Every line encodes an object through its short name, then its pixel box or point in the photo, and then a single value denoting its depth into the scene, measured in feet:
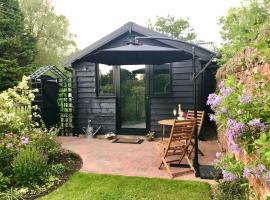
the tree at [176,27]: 61.76
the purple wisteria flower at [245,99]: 4.29
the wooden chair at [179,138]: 11.71
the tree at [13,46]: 39.20
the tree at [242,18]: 16.27
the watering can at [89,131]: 21.28
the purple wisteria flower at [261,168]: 3.92
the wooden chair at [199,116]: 15.24
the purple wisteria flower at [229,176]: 5.47
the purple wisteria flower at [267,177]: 3.71
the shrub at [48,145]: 13.28
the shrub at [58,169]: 11.99
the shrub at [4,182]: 10.45
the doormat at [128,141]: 19.10
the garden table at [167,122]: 14.85
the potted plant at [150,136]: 19.74
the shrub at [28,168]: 10.85
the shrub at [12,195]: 9.72
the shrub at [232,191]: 7.92
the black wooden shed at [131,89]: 19.96
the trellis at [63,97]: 21.56
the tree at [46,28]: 54.94
